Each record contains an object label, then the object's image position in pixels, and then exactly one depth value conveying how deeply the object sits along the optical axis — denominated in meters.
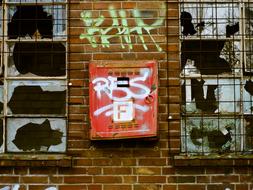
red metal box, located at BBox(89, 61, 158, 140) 5.39
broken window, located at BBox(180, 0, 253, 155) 5.57
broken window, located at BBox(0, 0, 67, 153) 5.57
